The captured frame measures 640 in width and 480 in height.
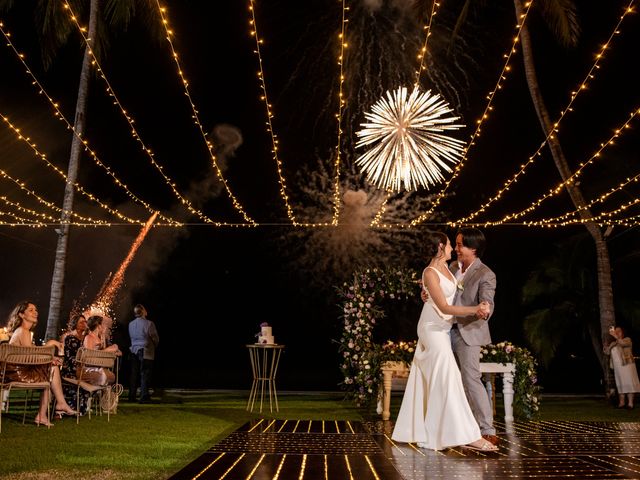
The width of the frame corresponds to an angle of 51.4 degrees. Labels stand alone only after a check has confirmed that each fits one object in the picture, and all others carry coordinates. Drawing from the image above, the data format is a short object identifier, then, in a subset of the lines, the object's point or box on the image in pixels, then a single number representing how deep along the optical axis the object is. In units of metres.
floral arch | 9.98
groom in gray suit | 5.63
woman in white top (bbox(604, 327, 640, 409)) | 11.47
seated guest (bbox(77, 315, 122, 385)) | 8.80
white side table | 8.59
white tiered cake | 9.37
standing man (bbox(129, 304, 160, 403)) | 11.66
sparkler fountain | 18.95
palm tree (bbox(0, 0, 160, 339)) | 11.66
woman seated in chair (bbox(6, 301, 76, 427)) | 7.27
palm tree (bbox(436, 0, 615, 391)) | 12.62
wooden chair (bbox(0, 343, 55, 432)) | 6.86
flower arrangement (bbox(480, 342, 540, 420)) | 8.91
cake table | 9.12
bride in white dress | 5.37
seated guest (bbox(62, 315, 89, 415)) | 8.82
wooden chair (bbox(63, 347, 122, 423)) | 8.11
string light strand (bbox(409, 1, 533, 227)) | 11.98
